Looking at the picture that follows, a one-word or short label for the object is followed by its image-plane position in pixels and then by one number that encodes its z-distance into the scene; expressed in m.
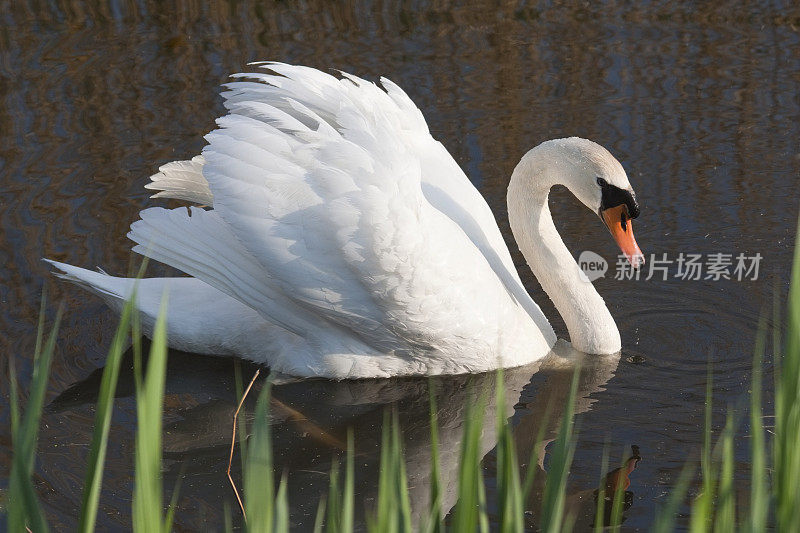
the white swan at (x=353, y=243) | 10.46
